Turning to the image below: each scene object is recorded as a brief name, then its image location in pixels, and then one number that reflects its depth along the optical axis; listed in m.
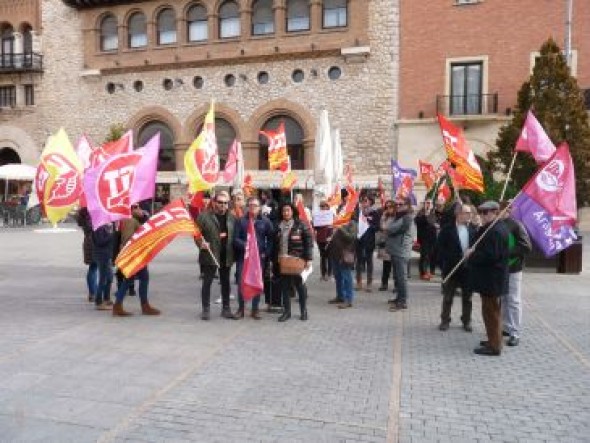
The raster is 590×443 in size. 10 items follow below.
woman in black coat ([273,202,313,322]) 7.74
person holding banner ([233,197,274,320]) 7.90
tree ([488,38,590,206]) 15.09
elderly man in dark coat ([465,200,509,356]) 6.13
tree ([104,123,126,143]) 28.70
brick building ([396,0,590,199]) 23.55
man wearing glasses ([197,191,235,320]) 7.78
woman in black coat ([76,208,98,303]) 8.69
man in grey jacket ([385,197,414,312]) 8.49
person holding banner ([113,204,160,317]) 7.83
